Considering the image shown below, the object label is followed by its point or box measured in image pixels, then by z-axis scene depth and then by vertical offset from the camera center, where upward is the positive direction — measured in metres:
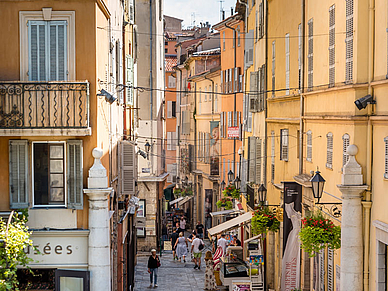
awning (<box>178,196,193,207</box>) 57.94 -6.32
